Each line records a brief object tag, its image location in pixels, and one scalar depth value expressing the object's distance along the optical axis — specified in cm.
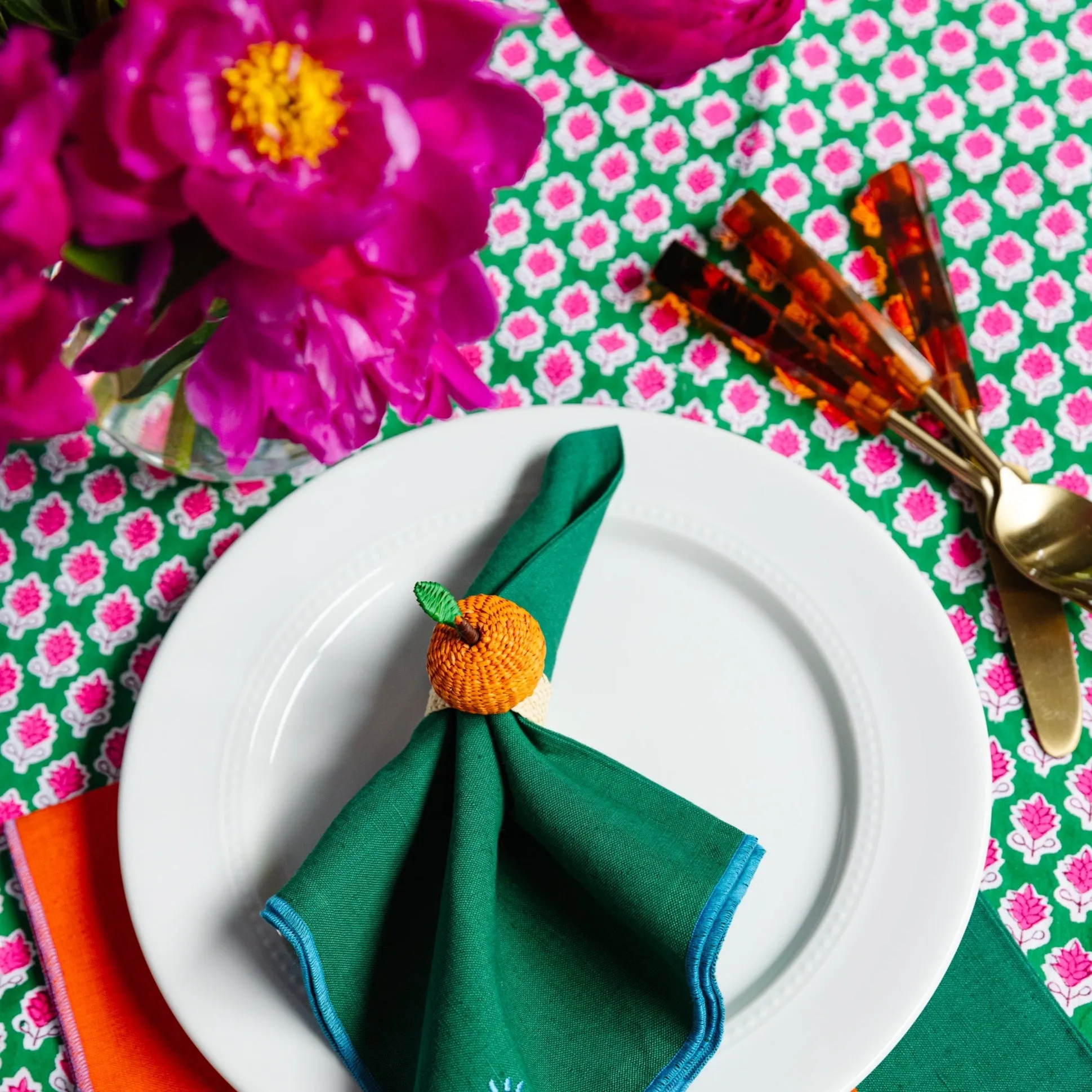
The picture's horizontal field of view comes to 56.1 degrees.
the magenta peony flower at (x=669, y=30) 26
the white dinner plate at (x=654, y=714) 43
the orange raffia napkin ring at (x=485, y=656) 40
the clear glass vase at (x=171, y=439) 52
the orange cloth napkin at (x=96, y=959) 46
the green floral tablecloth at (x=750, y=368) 50
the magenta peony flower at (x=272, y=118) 23
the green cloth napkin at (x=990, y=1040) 46
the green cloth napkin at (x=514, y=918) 40
